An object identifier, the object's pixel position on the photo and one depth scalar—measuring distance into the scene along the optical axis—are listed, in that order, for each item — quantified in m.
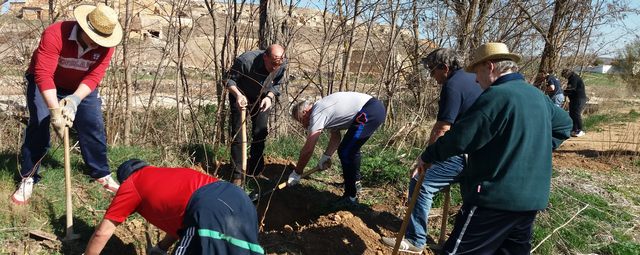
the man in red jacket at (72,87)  3.89
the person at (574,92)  11.35
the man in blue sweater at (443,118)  4.14
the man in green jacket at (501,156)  2.97
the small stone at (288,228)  5.15
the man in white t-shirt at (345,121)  5.02
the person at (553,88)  10.38
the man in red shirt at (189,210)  2.95
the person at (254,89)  5.31
